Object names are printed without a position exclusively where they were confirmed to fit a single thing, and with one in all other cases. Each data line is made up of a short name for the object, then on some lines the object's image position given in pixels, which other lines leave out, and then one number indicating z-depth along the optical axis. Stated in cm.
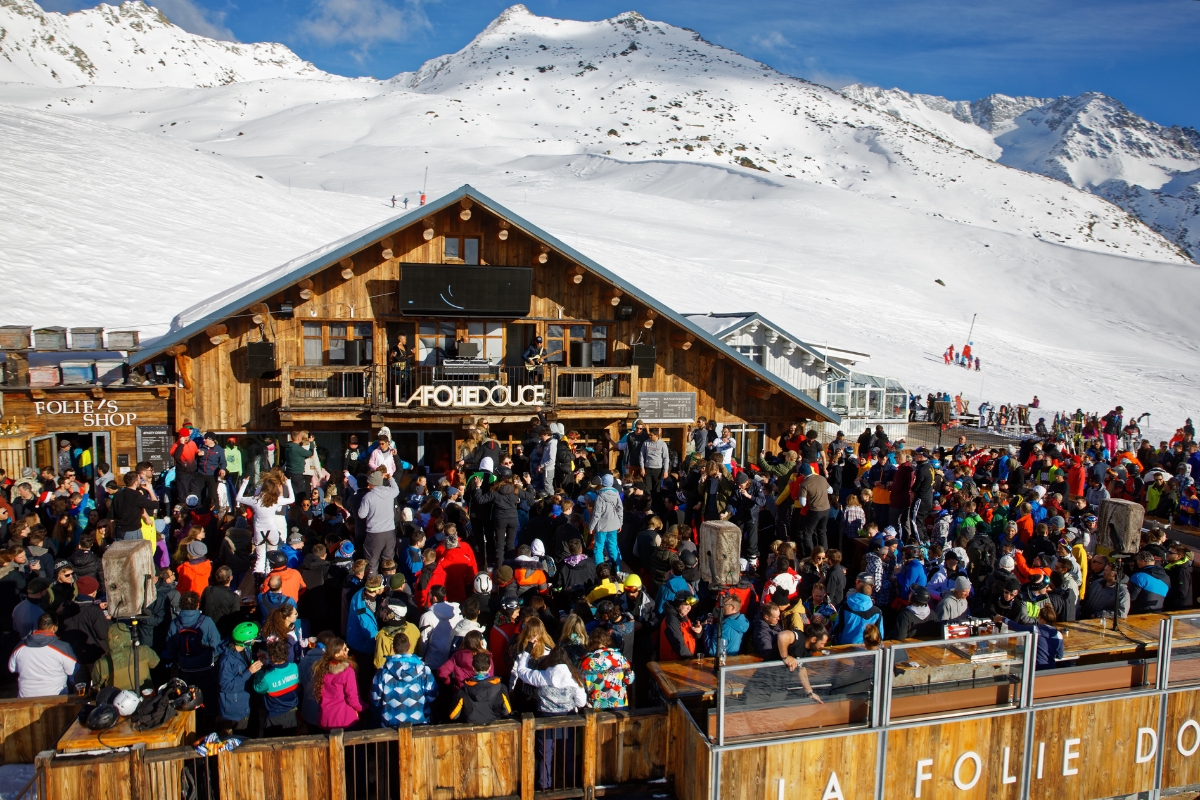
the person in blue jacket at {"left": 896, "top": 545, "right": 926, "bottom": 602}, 1012
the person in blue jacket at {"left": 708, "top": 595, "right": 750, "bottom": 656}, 838
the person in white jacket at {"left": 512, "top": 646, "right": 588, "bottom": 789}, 734
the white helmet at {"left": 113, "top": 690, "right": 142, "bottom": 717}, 694
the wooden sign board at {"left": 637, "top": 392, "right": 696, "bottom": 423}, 1895
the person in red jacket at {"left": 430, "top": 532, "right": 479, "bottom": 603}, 993
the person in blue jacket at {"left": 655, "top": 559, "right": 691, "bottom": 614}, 929
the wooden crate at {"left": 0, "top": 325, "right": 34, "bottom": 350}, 1703
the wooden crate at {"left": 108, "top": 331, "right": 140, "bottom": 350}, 1784
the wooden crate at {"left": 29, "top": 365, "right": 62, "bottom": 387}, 1591
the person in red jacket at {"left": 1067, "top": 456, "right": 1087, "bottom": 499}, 1584
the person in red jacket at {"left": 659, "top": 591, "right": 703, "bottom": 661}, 848
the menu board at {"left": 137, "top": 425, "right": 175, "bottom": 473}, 1656
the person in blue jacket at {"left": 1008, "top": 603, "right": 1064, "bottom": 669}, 820
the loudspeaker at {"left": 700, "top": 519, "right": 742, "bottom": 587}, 876
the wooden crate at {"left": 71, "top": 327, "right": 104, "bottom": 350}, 1786
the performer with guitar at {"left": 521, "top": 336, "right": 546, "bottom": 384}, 1789
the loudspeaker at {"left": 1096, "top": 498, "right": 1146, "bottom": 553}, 1077
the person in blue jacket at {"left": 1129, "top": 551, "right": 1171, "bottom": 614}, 1002
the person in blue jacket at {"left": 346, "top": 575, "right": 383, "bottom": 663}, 858
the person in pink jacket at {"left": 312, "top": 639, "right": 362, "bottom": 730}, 724
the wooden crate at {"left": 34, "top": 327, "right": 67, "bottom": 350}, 1714
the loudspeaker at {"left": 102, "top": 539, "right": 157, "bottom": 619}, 764
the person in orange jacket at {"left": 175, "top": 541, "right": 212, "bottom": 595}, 977
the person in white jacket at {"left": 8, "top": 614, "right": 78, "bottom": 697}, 764
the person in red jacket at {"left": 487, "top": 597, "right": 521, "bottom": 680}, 816
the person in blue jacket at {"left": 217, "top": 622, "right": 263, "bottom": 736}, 729
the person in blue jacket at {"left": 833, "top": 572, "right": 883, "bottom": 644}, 876
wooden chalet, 1670
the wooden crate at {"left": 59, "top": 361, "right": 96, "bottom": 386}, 1611
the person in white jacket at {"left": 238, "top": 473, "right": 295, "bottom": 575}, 1087
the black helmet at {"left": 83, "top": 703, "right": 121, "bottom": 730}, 676
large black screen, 1731
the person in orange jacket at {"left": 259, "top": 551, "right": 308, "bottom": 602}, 884
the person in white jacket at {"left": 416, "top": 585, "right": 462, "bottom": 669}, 809
